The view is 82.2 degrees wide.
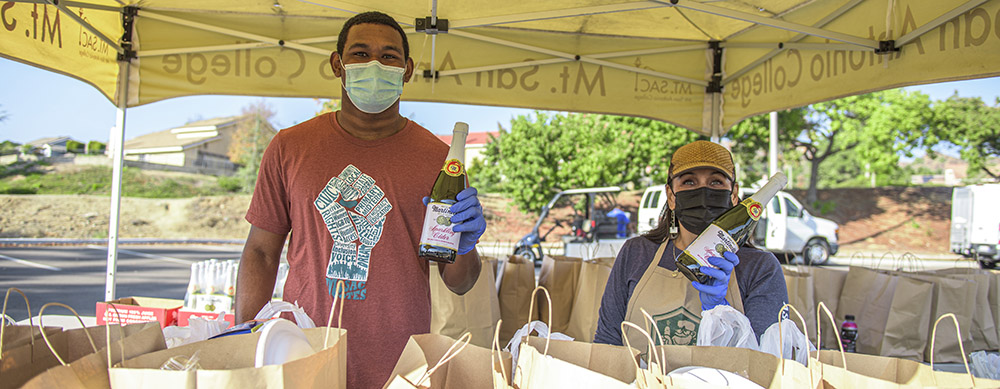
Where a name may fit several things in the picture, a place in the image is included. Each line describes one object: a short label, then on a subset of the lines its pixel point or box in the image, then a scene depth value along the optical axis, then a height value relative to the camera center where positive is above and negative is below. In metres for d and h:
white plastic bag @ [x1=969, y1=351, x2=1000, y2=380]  1.76 -0.45
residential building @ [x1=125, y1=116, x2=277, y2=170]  41.50 +2.89
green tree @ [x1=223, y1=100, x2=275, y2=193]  32.34 +3.00
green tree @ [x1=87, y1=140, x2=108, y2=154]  35.62 +2.04
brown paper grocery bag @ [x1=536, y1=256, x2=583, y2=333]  4.57 -0.69
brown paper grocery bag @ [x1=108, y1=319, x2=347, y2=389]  0.97 -0.33
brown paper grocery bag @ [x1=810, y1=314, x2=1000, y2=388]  1.14 -0.32
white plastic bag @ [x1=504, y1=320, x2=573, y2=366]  1.47 -0.34
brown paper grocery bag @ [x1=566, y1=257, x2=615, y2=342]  4.04 -0.68
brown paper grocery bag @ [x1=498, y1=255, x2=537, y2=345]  4.58 -0.74
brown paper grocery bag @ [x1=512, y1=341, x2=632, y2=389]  1.13 -0.35
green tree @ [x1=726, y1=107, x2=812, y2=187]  21.53 +3.06
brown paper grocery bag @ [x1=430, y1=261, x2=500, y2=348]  3.95 -0.79
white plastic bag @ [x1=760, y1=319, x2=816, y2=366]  1.54 -0.34
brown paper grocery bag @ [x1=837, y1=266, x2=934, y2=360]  4.65 -0.76
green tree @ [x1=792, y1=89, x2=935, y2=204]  24.59 +4.13
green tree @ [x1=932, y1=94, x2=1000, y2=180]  24.27 +4.10
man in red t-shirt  1.78 -0.07
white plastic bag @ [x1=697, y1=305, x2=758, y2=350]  1.60 -0.33
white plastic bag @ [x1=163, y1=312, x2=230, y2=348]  1.59 -0.42
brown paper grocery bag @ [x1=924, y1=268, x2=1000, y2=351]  4.89 -0.80
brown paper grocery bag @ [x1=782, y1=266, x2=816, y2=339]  4.55 -0.62
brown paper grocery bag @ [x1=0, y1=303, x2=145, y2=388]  1.12 -0.37
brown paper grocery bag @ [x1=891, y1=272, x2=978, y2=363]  4.72 -0.68
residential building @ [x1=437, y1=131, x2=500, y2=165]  43.78 +4.62
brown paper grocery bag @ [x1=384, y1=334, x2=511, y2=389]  1.26 -0.37
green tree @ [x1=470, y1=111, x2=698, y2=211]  19.23 +1.84
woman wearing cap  2.13 -0.26
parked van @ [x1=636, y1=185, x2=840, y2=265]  14.66 -0.43
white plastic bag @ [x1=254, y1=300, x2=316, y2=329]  1.39 -0.30
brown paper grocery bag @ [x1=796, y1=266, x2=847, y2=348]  4.98 -0.61
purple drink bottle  4.33 -0.89
